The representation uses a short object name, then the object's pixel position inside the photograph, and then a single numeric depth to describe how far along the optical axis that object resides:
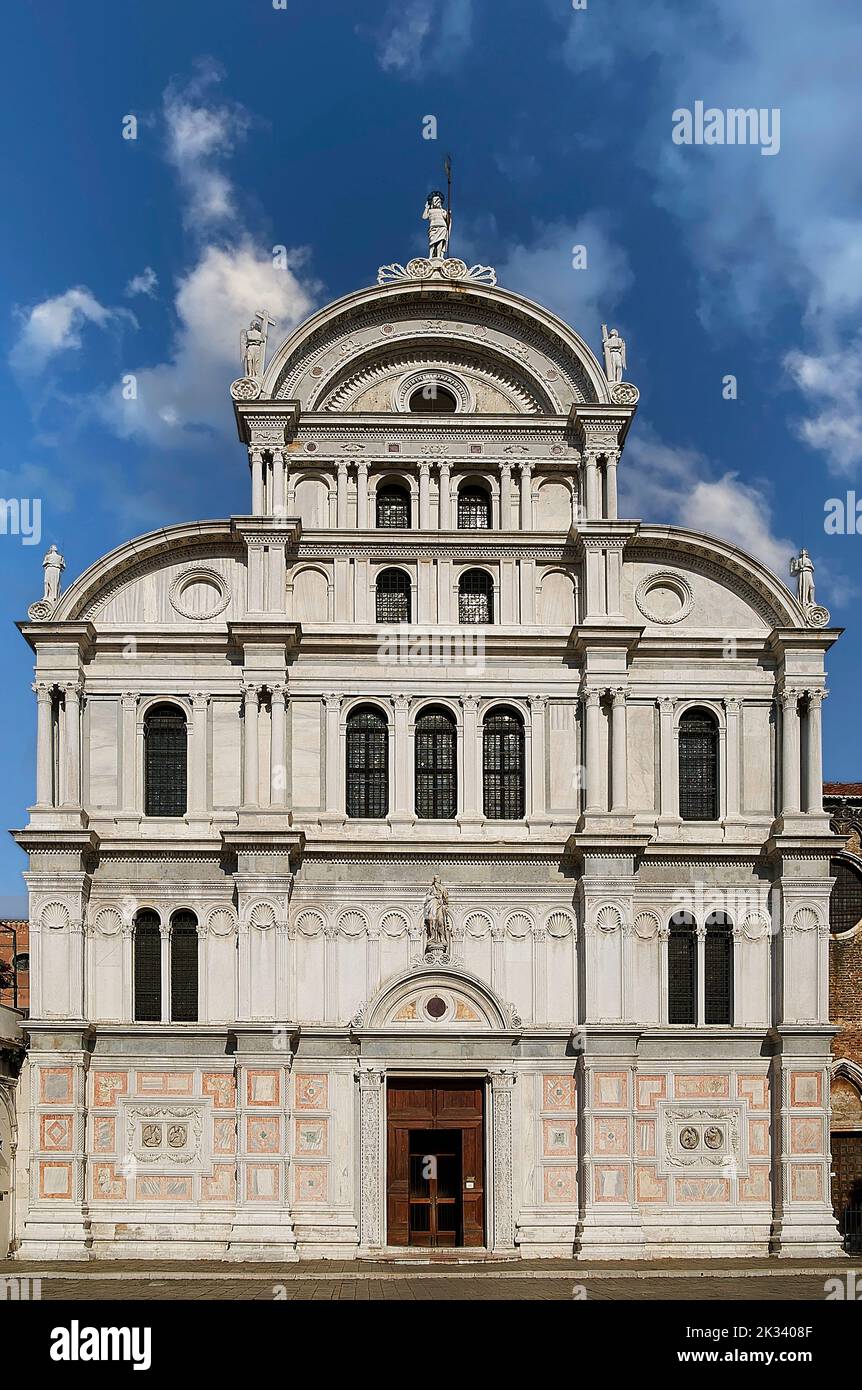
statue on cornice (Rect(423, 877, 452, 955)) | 36.06
